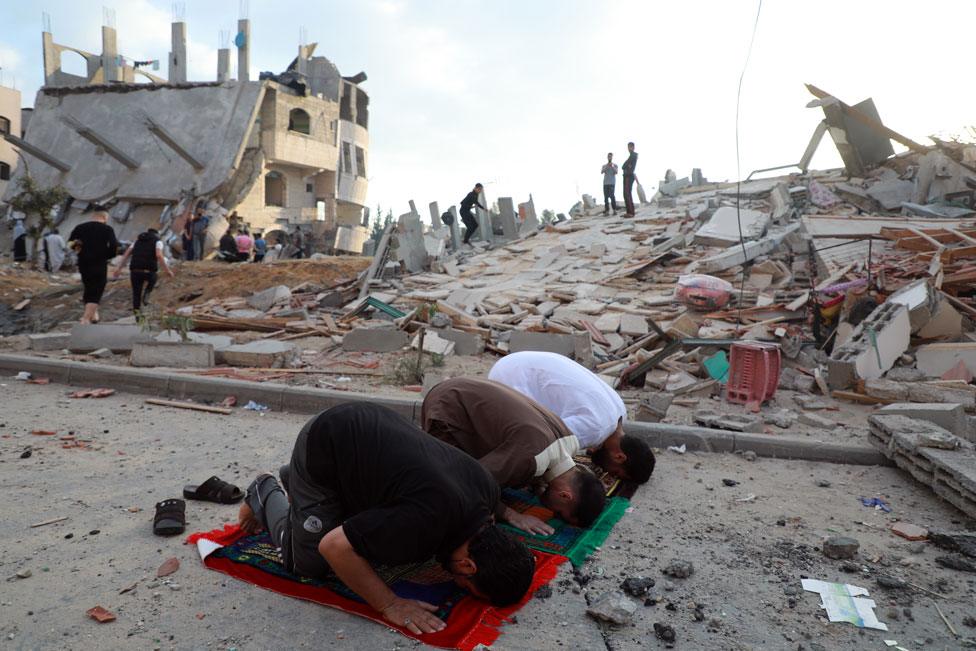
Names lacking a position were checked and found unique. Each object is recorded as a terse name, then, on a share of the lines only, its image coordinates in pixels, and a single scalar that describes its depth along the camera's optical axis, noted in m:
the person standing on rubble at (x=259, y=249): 24.47
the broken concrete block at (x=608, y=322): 10.09
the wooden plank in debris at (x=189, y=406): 6.27
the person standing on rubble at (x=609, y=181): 19.78
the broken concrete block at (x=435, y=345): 8.88
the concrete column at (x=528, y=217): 21.91
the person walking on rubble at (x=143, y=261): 10.54
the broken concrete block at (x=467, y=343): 9.21
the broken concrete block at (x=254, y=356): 8.41
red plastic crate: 6.72
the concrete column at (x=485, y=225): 20.81
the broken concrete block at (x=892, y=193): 16.53
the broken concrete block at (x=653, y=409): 5.93
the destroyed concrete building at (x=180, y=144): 29.92
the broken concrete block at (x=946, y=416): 5.28
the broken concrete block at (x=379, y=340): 9.31
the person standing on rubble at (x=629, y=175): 18.03
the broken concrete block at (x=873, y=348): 6.98
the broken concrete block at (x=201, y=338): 8.81
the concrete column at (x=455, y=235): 20.23
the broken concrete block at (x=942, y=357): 7.06
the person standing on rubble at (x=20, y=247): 23.91
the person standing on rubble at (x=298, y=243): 30.03
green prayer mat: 3.56
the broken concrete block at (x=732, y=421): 5.64
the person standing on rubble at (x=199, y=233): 23.02
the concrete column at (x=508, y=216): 20.94
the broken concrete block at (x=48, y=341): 9.29
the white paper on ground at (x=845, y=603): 2.91
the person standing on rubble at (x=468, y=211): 19.81
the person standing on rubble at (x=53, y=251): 20.62
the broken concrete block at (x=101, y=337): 9.05
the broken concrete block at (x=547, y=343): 8.67
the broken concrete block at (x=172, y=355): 8.12
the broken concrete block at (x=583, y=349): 8.59
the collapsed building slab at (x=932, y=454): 3.99
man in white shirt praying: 4.35
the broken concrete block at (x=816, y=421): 6.07
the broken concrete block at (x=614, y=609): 2.84
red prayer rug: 2.75
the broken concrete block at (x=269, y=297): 13.42
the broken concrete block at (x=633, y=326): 9.80
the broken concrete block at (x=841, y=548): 3.50
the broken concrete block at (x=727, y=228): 14.41
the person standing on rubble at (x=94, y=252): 9.74
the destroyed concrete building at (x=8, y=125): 35.91
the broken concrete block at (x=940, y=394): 6.30
